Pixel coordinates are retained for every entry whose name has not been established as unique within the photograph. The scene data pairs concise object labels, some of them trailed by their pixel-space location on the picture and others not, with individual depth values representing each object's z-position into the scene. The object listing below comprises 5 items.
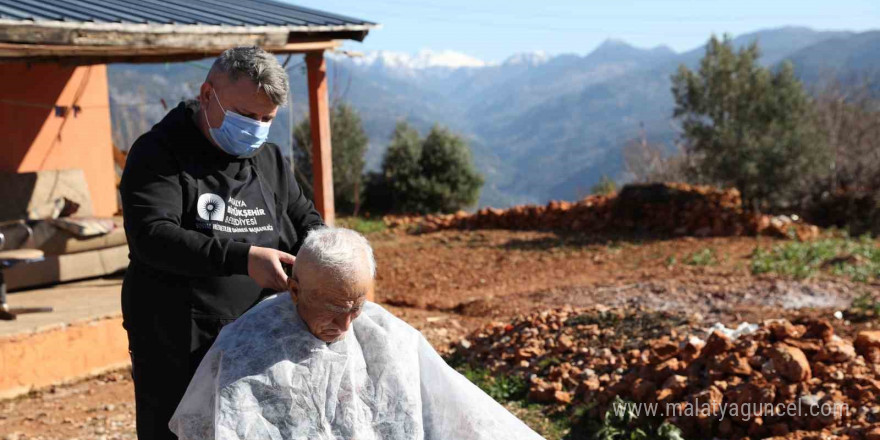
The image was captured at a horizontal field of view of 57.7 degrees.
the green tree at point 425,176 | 18.75
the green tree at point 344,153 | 19.05
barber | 2.09
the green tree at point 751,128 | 14.74
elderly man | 2.08
